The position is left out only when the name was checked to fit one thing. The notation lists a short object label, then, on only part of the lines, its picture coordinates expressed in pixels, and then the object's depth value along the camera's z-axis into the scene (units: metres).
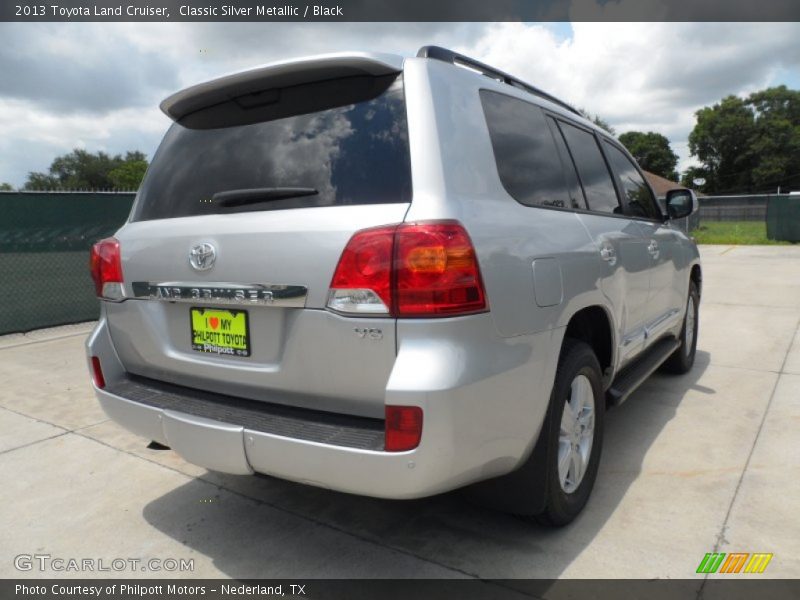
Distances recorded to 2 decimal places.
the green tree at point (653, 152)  93.62
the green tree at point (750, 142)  76.81
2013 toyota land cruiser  1.97
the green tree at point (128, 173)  88.42
